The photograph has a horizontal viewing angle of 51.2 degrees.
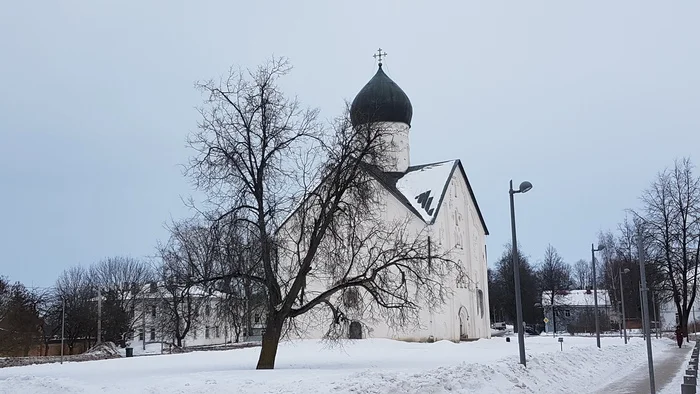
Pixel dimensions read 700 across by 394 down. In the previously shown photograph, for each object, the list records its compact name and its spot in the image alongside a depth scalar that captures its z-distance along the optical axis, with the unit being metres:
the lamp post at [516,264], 21.17
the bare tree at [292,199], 23.16
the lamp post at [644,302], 15.23
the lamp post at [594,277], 35.41
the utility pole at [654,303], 54.24
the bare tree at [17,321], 51.59
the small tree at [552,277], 97.70
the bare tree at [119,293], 68.00
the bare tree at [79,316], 66.06
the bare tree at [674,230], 48.25
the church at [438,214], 49.31
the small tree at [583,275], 125.66
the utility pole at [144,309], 63.53
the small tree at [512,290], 91.38
